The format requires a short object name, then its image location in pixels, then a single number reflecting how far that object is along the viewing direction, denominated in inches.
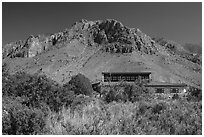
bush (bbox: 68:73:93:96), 1720.6
